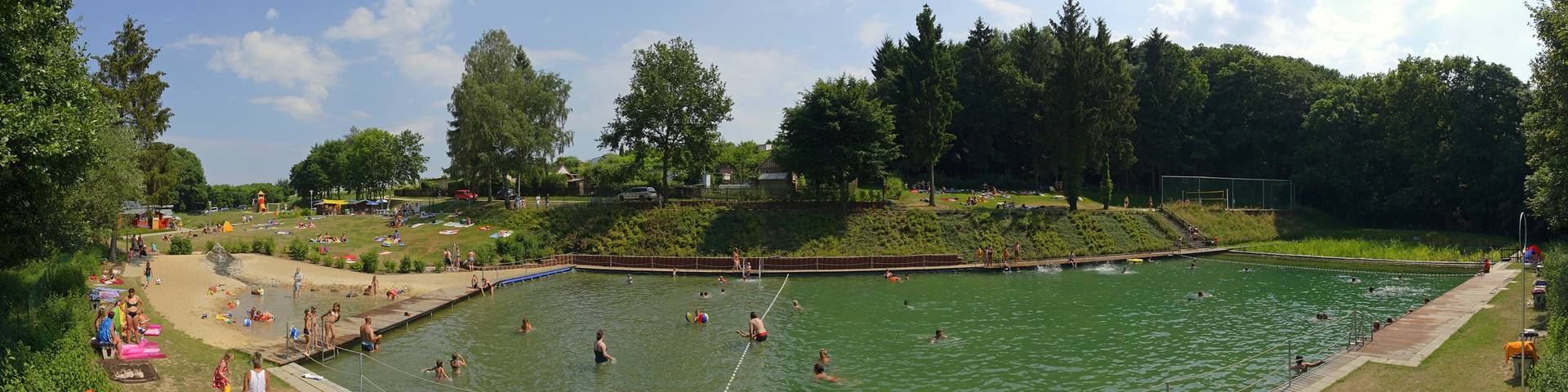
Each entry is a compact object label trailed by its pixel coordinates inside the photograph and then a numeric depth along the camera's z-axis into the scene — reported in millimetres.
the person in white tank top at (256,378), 17406
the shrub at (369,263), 43406
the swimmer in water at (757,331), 27781
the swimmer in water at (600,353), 24750
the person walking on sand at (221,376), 18670
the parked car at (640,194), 62200
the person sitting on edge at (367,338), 25719
